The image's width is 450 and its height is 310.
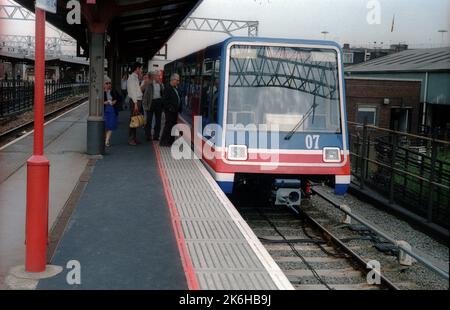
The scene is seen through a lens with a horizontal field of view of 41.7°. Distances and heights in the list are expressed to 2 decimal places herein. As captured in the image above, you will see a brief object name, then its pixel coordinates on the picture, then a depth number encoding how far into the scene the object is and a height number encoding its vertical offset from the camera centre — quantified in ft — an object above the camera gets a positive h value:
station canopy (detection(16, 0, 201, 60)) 37.37 +6.80
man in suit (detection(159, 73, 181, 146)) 39.80 -0.83
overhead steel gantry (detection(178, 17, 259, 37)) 95.97 +11.65
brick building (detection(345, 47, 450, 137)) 85.40 +2.00
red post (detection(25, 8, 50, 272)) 16.72 -2.88
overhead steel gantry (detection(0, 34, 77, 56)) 200.95 +14.77
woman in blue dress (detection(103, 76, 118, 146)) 40.34 -1.40
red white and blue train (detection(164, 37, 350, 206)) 28.68 -1.05
